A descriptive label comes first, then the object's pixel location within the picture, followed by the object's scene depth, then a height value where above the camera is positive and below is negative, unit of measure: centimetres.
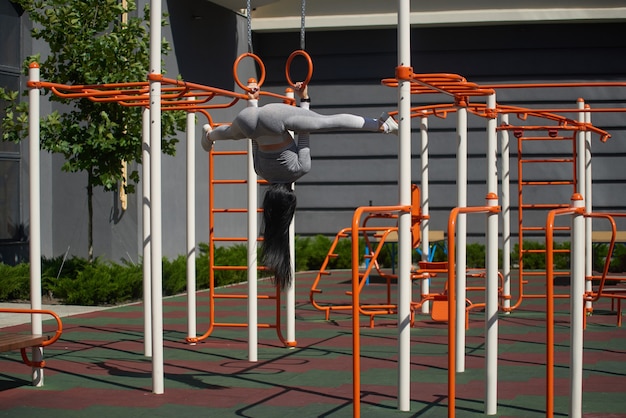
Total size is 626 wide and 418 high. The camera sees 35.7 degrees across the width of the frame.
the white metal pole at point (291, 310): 900 -109
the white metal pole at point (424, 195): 1145 +0
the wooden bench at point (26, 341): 709 -109
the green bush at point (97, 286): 1321 -125
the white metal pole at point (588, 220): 1155 -30
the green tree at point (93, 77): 1312 +162
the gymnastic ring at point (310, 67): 655 +91
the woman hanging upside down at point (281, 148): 633 +32
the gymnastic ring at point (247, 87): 745 +89
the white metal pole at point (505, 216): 1177 -26
